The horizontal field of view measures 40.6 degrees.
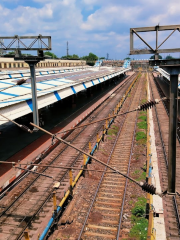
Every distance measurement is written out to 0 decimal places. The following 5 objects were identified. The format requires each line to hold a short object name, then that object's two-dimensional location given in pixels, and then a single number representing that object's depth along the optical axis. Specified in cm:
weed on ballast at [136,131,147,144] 1874
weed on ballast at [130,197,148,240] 877
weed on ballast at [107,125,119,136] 2092
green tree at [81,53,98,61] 16150
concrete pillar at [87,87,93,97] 4147
